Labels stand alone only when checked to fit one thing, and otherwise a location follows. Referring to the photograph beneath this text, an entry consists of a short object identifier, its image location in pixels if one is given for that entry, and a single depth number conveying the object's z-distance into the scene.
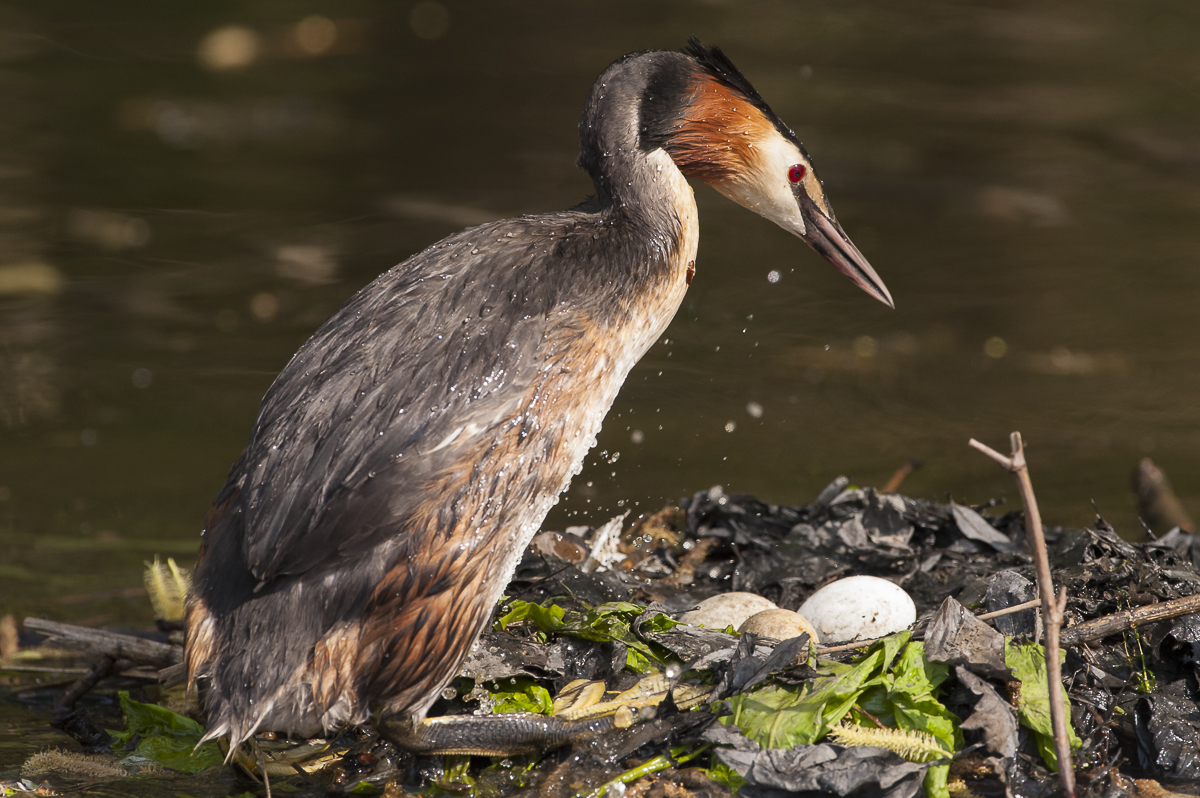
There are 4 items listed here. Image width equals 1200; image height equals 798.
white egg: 7.61
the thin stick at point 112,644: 8.73
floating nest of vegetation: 6.48
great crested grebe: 6.67
